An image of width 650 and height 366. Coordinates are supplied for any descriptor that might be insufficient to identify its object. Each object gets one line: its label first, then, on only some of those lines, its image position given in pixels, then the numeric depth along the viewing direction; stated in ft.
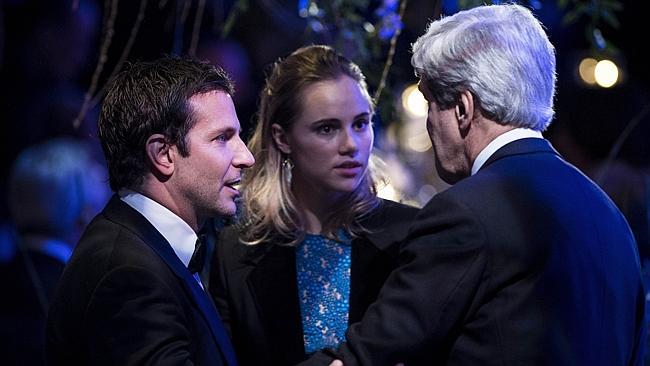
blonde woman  20.75
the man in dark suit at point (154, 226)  14.61
